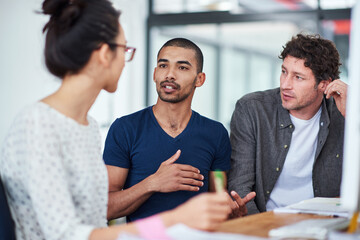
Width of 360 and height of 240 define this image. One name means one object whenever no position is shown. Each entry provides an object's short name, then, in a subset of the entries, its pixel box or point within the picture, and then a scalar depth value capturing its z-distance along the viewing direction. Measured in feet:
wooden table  4.24
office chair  3.86
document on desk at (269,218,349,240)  3.96
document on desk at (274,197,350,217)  5.22
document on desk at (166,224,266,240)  3.51
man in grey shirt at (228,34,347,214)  7.59
